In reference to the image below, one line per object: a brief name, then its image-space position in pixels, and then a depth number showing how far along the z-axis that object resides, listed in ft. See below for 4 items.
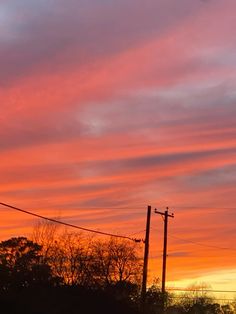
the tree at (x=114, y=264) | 238.68
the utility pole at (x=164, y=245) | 188.24
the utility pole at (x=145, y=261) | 152.15
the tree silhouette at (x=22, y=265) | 152.46
